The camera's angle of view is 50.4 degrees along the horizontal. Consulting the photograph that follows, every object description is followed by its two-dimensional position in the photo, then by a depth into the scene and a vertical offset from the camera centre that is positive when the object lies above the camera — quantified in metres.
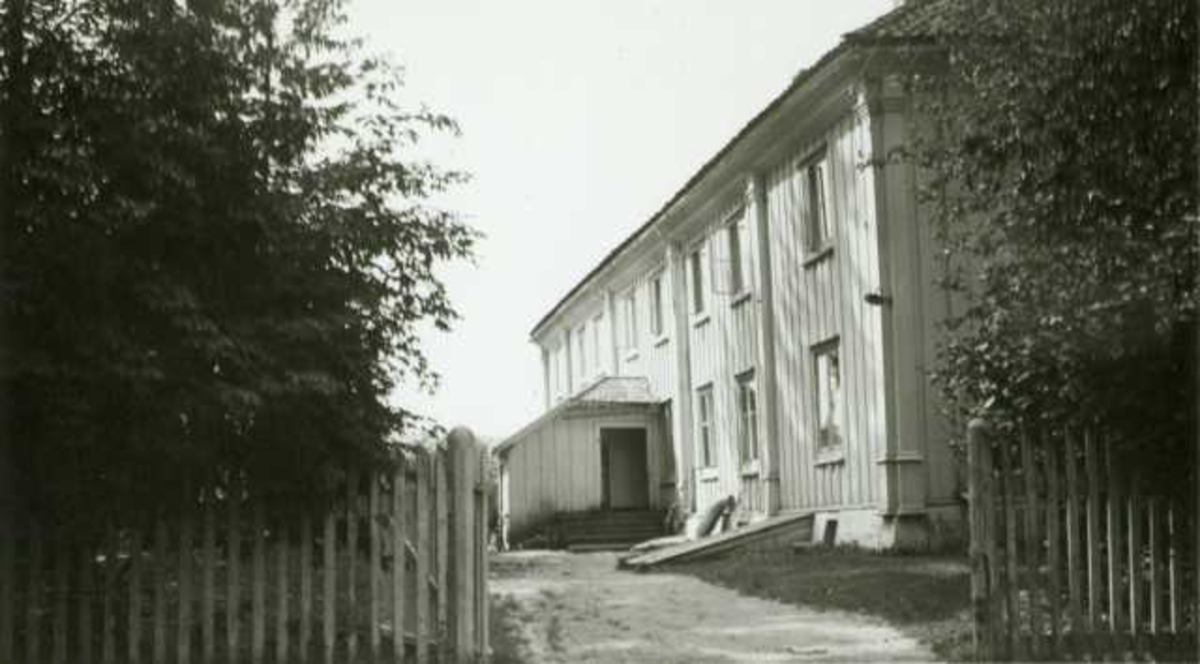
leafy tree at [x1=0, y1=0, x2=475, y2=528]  8.09 +1.36
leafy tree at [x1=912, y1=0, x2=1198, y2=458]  8.75 +1.63
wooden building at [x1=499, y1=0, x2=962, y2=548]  17.38 +1.80
